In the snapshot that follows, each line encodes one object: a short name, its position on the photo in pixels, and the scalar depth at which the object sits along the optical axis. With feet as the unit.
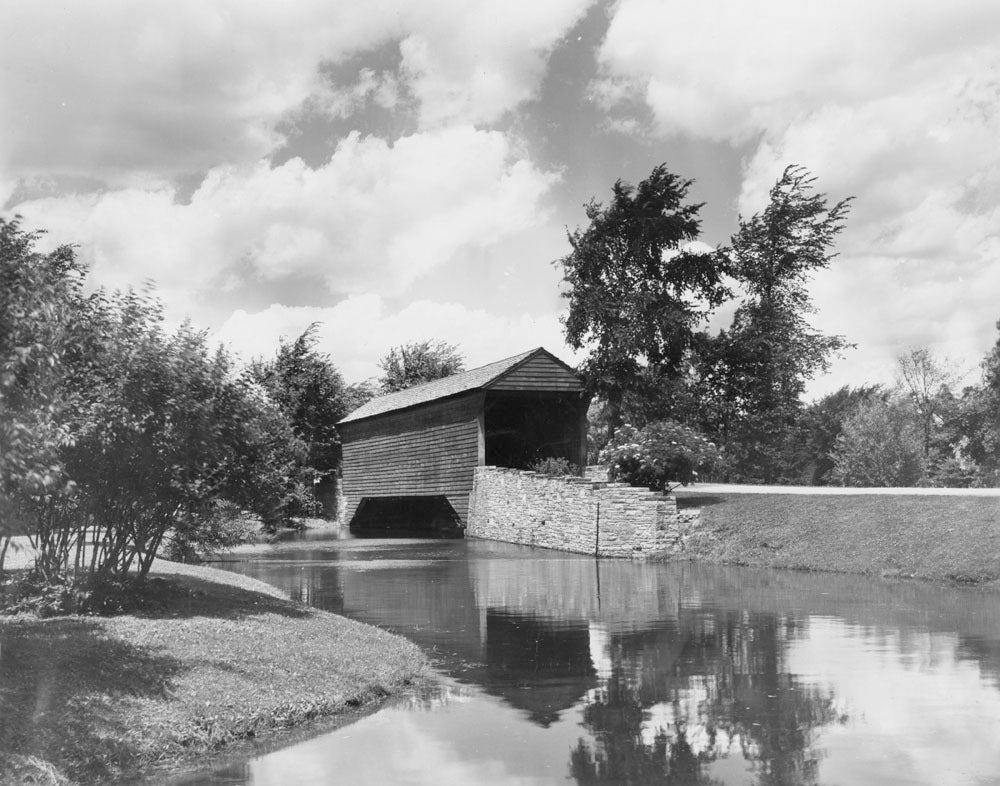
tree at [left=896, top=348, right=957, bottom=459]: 200.44
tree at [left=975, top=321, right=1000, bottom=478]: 178.29
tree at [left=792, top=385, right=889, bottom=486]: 195.31
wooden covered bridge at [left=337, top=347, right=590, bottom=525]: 123.44
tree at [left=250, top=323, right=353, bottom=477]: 186.09
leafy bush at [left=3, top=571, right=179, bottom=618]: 39.19
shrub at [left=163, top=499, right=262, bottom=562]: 47.37
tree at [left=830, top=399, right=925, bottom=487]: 174.81
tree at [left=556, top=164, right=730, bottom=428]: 136.15
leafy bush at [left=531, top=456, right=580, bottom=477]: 113.60
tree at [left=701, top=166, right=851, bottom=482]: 151.02
